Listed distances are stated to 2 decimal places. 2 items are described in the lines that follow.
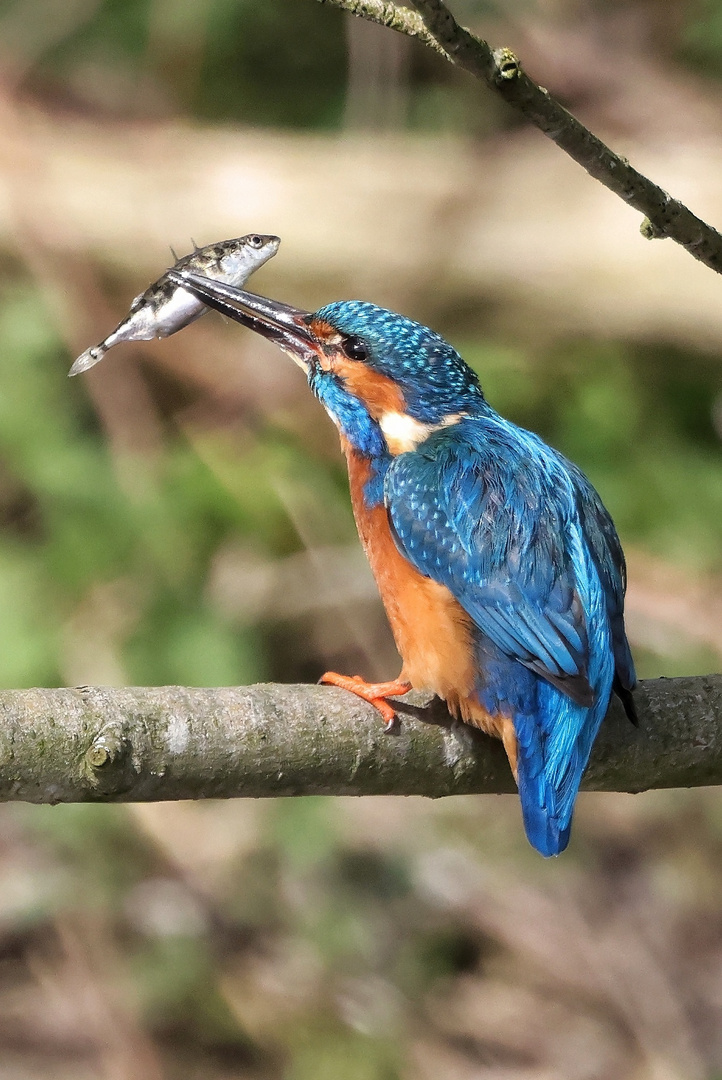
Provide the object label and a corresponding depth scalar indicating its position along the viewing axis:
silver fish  4.68
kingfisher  4.66
